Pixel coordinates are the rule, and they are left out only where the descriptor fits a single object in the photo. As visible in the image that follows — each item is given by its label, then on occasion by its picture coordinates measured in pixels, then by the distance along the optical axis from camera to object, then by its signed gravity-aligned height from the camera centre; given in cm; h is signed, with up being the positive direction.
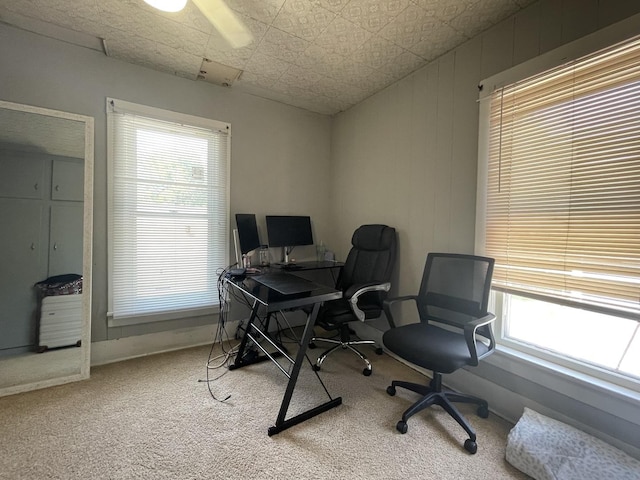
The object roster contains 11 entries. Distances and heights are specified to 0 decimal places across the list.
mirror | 204 -16
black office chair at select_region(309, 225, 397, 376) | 231 -45
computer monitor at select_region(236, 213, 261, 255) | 280 -1
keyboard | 182 -38
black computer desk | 163 -46
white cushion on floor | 128 -107
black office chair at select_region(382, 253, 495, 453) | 157 -66
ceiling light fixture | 165 +139
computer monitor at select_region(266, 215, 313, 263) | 308 +1
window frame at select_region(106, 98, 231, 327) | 238 +29
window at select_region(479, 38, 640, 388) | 139 +17
